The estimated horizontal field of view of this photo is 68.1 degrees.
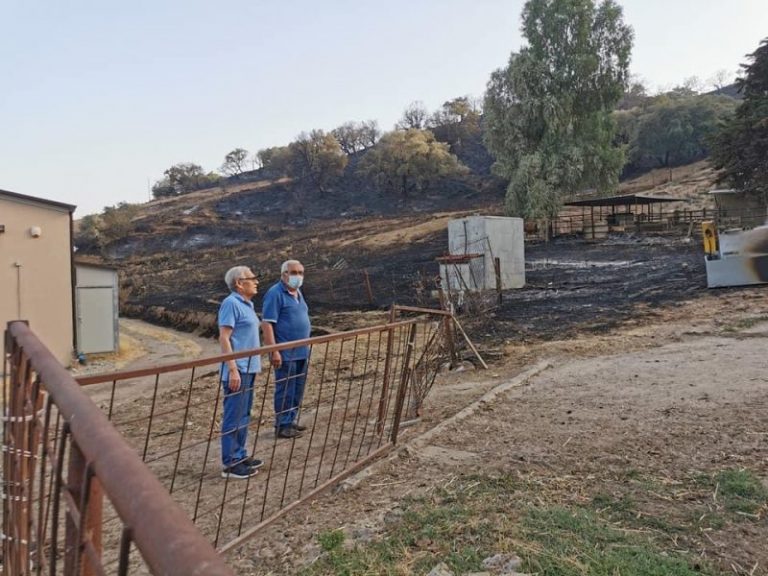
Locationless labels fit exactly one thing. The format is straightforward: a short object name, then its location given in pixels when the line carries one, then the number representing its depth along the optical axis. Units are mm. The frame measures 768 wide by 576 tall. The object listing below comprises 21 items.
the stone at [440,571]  2447
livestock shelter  29422
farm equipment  12703
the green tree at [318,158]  62625
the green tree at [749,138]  22984
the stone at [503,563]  2441
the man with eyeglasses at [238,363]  3814
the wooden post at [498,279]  14711
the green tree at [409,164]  56312
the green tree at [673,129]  47938
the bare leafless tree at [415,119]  72938
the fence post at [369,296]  18025
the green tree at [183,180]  82062
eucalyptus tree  30000
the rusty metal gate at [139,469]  748
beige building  11969
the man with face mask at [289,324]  4688
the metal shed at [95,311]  13555
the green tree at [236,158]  88062
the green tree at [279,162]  67312
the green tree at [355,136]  77062
